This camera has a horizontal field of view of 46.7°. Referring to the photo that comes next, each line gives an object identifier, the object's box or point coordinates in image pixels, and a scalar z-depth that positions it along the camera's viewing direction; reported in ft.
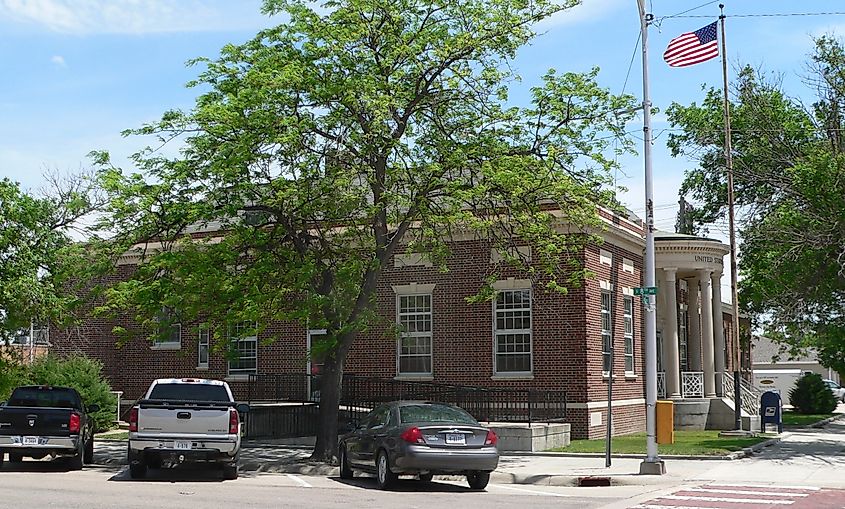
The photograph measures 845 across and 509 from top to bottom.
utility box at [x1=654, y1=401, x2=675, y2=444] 62.23
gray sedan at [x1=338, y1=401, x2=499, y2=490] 54.39
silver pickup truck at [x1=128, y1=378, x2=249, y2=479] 57.72
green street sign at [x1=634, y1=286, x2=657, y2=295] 63.00
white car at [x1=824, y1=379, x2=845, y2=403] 232.80
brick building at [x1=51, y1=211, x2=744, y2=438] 89.51
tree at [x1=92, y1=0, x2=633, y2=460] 65.31
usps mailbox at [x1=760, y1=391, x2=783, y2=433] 96.37
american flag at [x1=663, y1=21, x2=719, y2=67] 70.44
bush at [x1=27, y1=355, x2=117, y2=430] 99.19
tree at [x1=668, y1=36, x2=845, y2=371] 79.82
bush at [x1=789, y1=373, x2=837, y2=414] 159.02
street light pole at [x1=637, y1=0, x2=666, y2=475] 61.52
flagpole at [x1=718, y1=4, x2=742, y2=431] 98.07
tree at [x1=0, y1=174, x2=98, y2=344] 82.64
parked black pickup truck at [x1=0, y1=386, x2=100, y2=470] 62.23
